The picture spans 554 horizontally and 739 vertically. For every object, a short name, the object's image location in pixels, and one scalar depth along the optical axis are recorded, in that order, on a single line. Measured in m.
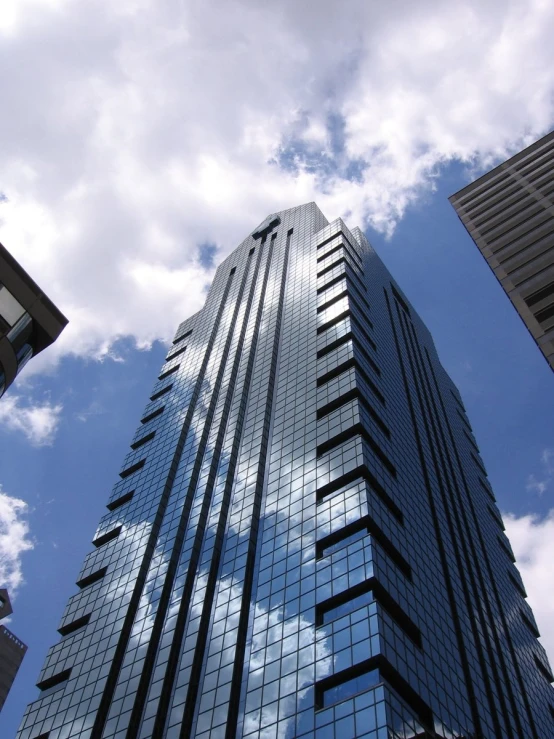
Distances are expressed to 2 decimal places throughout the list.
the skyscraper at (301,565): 48.44
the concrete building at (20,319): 31.55
